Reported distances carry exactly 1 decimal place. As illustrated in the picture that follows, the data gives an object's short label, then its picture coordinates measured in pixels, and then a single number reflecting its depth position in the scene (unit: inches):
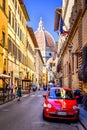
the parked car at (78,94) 969.9
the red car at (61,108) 613.6
